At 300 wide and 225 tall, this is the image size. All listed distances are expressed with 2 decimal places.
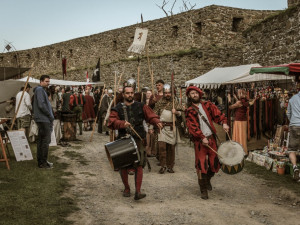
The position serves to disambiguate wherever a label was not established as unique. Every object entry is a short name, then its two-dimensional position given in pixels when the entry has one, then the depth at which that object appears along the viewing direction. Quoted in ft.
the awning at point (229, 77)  29.73
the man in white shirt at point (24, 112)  30.22
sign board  22.85
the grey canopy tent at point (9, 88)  39.06
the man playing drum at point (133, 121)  16.01
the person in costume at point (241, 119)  27.40
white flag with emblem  24.88
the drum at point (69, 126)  35.42
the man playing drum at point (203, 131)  16.34
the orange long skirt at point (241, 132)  27.76
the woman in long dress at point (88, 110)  44.19
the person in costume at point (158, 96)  23.85
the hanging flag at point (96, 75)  48.15
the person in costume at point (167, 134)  22.48
